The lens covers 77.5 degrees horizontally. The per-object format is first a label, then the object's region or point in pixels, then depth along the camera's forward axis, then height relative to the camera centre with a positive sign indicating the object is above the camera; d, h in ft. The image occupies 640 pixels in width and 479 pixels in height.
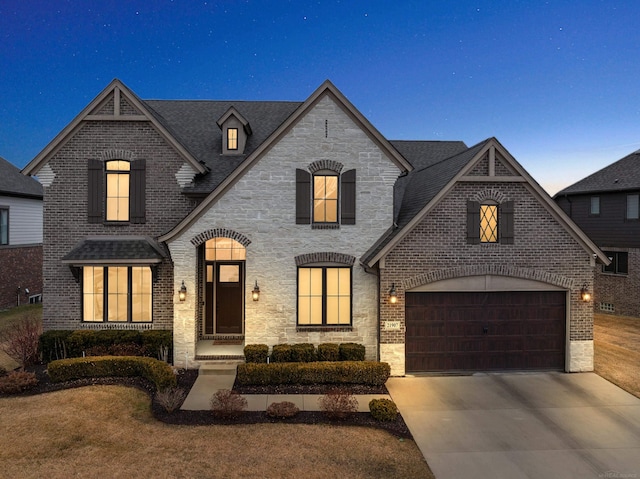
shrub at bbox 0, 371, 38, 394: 34.89 -12.93
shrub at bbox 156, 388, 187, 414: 31.76 -13.17
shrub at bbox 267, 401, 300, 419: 31.07 -13.47
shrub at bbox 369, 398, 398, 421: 30.83 -13.35
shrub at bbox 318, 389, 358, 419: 30.91 -13.15
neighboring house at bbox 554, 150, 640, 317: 73.10 +2.93
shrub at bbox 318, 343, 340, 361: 40.70 -11.73
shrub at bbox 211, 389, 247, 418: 30.81 -13.06
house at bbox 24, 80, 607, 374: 41.65 -1.58
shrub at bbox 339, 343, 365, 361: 40.78 -11.74
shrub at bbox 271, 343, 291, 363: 40.57 -11.91
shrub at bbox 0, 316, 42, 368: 42.75 -12.08
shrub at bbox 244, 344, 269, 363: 40.68 -11.86
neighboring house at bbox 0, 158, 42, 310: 76.43 -0.54
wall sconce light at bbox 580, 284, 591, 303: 41.65 -5.65
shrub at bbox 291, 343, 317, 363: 40.68 -11.86
